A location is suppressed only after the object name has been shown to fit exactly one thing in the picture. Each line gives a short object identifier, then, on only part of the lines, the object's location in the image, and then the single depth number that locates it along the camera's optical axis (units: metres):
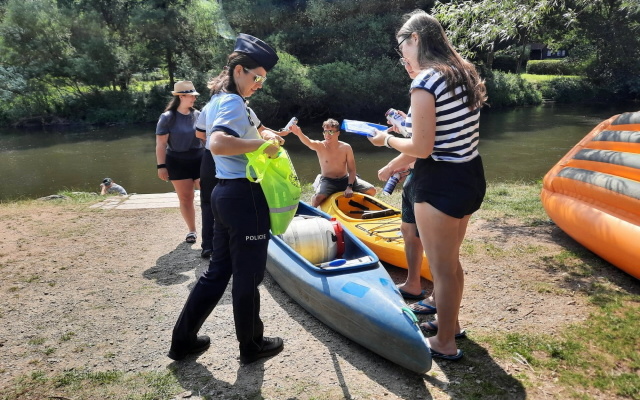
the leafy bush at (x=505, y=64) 33.81
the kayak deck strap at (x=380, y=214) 4.85
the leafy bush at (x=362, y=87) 22.58
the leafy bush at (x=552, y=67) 32.19
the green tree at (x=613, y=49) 27.58
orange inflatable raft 3.75
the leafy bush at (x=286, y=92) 21.73
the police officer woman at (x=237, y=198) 2.42
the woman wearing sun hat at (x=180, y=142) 4.68
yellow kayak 4.19
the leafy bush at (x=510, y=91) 26.30
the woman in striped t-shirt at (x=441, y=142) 2.36
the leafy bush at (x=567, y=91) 28.64
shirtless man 5.54
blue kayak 2.68
